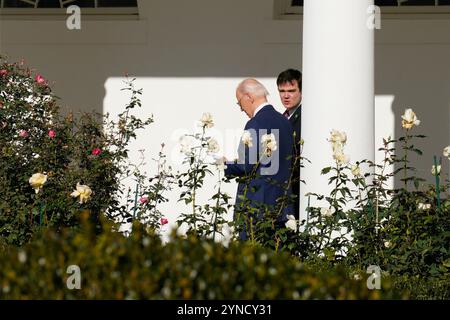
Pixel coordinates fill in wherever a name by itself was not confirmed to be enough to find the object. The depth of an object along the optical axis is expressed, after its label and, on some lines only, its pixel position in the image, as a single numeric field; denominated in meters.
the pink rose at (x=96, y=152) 13.80
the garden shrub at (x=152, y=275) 7.21
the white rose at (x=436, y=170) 12.55
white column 13.82
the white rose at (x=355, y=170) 11.95
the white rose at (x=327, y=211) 12.09
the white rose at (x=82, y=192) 11.70
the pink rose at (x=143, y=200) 14.21
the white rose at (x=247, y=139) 12.05
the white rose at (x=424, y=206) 12.19
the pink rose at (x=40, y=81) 14.10
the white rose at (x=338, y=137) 11.94
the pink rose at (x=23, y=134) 13.63
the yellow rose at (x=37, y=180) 11.55
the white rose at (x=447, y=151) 12.46
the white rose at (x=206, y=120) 12.63
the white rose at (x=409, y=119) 12.34
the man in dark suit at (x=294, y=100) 14.71
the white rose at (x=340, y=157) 11.91
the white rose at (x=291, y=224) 11.80
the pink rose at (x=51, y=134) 13.52
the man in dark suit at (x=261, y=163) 12.36
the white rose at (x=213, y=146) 12.23
